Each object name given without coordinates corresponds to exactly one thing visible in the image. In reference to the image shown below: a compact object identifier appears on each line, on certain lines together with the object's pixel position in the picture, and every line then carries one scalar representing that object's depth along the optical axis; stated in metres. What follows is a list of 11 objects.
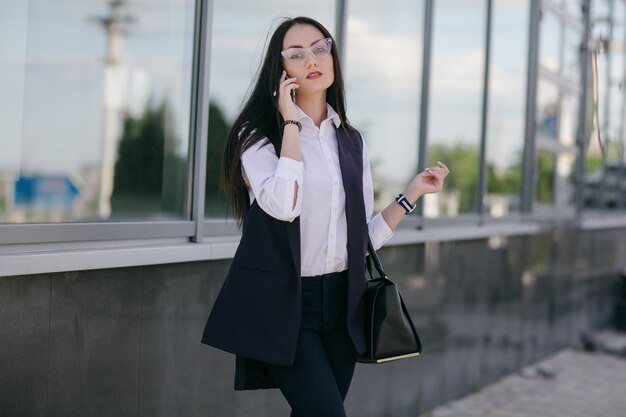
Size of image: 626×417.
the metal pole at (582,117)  9.22
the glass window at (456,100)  6.28
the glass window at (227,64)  4.07
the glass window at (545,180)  8.16
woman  2.60
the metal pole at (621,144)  11.10
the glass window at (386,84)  5.38
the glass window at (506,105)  7.16
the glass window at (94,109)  3.19
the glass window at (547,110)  8.03
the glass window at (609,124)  10.08
